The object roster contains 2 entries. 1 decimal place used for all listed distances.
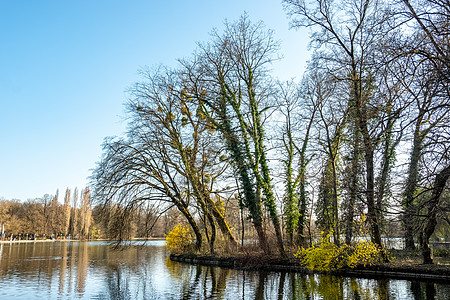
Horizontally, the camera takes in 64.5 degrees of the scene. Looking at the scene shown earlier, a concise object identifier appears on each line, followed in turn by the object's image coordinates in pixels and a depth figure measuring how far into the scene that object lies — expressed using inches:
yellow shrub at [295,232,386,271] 571.5
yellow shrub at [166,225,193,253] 1047.6
